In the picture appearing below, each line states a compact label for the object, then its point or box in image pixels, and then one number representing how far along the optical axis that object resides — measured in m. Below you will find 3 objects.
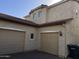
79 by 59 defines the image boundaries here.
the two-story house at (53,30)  5.91
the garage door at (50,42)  6.32
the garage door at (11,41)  5.76
